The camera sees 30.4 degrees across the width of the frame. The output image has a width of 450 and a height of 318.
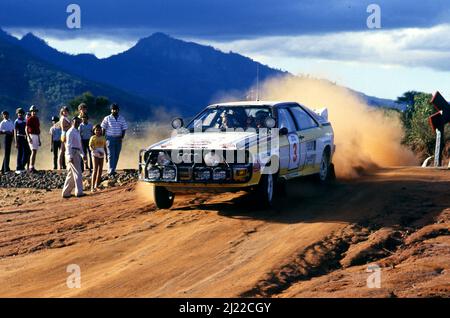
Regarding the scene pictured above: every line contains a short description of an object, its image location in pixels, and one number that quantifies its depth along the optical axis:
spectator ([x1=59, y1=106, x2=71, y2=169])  17.56
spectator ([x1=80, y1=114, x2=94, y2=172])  19.34
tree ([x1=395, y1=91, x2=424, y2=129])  58.34
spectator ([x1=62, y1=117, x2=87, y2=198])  15.97
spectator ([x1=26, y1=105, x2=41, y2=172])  21.34
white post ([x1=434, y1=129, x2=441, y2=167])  19.91
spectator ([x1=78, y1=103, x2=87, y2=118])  18.61
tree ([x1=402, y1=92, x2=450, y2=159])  27.92
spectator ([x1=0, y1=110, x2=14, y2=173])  22.36
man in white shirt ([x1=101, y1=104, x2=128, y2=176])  18.36
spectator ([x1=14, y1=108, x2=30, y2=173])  21.62
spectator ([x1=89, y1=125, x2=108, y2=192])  16.99
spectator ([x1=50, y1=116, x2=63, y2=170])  22.27
